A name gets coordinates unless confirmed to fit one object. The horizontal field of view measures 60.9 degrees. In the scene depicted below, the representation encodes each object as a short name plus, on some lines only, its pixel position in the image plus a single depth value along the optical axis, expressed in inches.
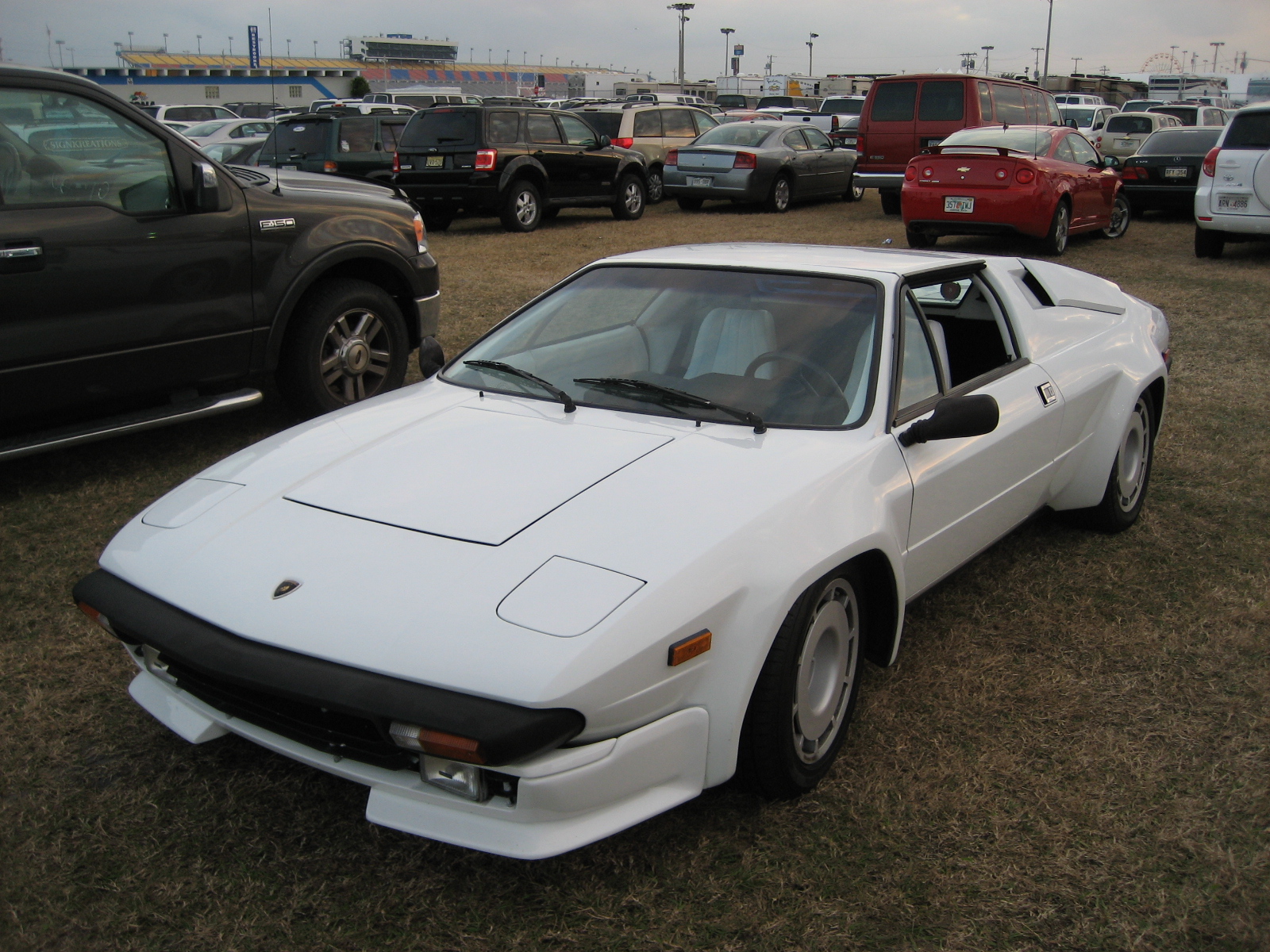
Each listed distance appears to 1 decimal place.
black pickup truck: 177.3
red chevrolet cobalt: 436.5
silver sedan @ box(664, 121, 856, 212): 611.5
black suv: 532.4
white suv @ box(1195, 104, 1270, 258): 424.8
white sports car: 84.4
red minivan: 565.6
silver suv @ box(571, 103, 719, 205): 685.3
